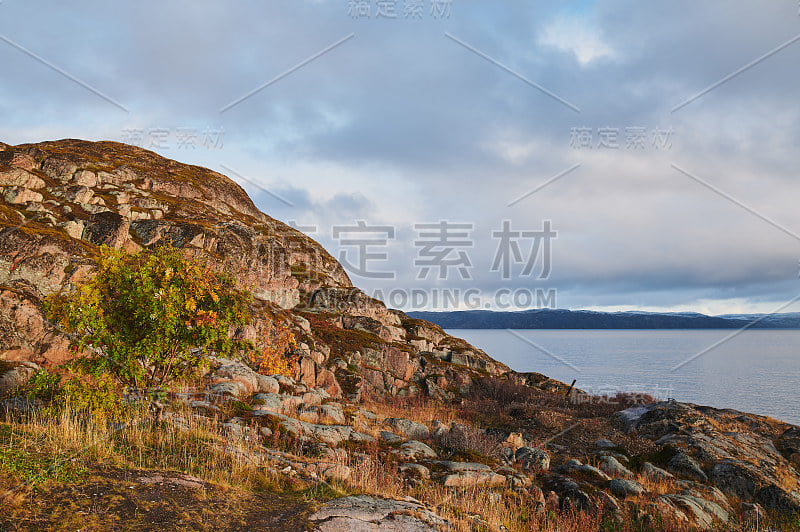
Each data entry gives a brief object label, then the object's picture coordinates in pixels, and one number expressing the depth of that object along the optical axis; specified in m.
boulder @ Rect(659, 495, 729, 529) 13.40
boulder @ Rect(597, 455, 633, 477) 18.22
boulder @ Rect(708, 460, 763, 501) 17.41
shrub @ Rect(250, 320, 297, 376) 29.28
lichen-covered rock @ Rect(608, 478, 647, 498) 14.82
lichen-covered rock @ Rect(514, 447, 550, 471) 17.58
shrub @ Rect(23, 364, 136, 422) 10.55
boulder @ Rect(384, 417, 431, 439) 20.56
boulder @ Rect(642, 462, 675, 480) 18.06
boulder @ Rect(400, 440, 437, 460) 15.35
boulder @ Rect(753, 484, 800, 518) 15.54
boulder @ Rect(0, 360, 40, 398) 14.30
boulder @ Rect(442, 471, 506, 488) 12.84
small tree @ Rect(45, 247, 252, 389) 10.89
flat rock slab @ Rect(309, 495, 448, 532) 7.32
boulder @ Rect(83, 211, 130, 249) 49.25
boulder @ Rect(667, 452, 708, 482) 18.67
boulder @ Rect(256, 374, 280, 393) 21.67
